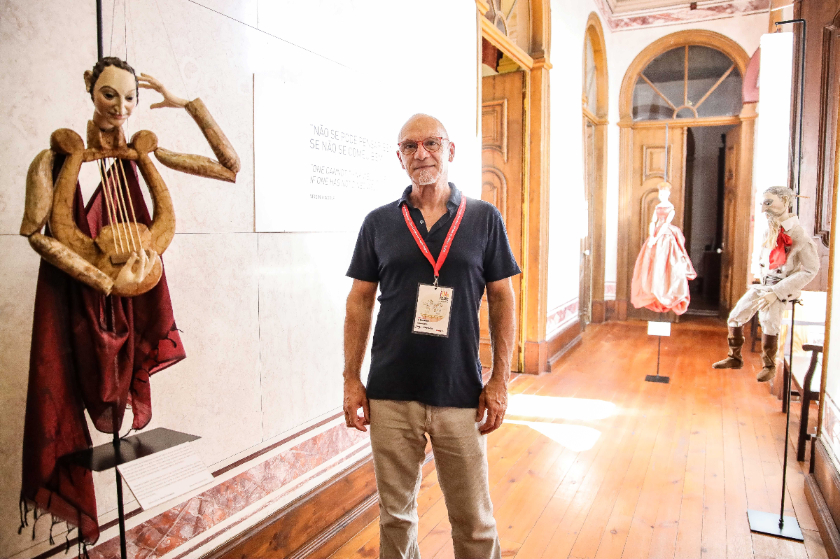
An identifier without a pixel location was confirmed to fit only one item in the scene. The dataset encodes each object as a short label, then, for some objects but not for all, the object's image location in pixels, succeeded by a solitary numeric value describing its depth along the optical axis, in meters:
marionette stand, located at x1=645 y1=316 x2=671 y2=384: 4.93
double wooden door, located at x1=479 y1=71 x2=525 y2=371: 5.14
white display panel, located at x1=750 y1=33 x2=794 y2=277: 2.70
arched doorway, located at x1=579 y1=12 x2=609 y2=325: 7.26
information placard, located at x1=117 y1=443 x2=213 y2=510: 1.08
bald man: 1.65
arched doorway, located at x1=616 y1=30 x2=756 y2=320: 7.22
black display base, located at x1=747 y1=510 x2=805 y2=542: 2.44
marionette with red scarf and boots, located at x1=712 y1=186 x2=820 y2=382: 2.23
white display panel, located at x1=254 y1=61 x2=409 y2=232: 2.03
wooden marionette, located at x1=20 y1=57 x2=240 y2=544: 1.10
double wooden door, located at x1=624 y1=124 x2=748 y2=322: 7.46
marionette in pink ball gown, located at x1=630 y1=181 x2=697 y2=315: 5.45
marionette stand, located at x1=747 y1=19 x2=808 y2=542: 2.44
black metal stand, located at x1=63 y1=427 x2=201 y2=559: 1.14
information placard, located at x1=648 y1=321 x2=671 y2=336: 4.42
